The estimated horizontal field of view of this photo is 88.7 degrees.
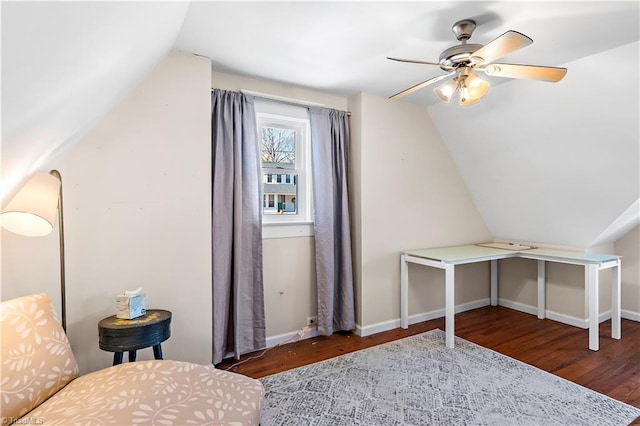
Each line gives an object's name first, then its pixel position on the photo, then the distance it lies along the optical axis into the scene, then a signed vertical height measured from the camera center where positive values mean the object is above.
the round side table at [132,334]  1.77 -0.67
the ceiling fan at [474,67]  1.74 +0.82
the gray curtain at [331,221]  3.08 -0.11
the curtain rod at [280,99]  2.77 +0.99
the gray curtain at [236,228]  2.59 -0.14
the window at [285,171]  3.00 +0.37
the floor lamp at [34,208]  1.46 +0.02
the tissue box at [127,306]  1.89 -0.55
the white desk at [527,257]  2.87 -0.54
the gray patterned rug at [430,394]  1.95 -1.25
